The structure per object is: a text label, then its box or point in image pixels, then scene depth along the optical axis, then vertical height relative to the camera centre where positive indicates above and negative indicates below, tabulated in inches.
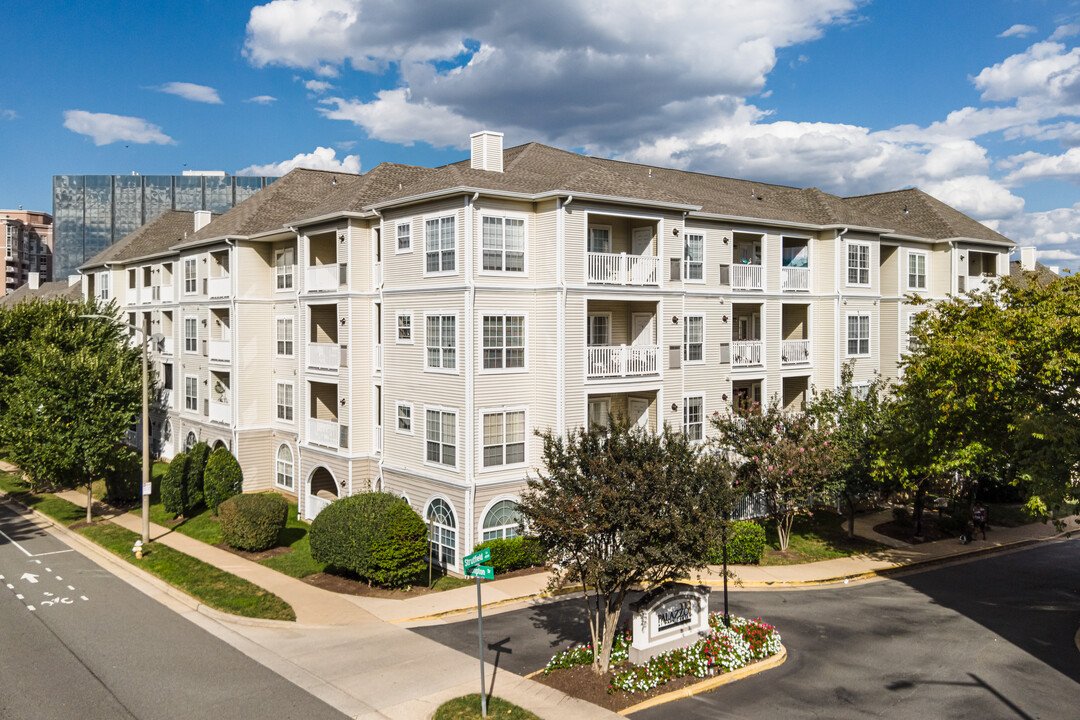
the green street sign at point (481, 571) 527.5 -154.6
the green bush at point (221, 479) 1245.1 -210.7
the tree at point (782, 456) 968.3 -140.1
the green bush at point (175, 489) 1248.8 -227.0
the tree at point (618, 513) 571.2 -125.9
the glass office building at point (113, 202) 4717.0 +935.2
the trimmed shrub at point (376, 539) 862.5 -218.3
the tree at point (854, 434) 1036.5 -122.3
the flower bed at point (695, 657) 602.2 -258.6
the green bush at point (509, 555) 924.0 -251.8
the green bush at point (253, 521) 1023.0 -231.2
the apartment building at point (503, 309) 957.8 +60.4
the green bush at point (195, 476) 1269.7 -209.7
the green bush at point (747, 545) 958.4 -251.0
